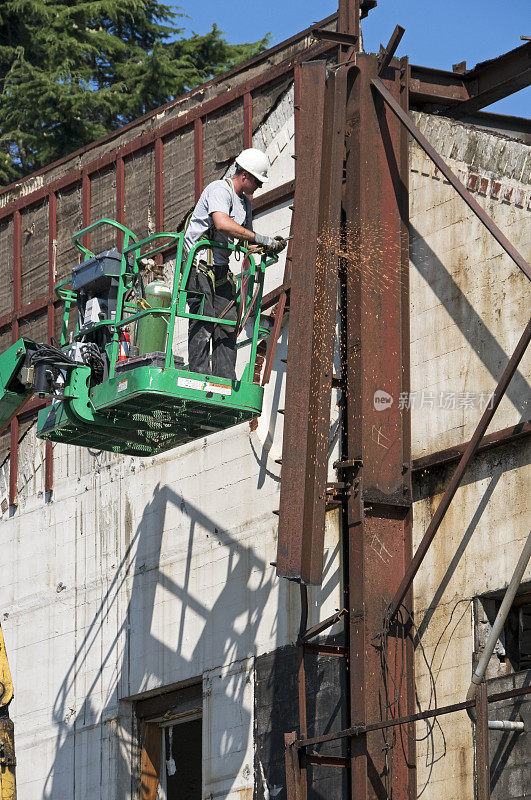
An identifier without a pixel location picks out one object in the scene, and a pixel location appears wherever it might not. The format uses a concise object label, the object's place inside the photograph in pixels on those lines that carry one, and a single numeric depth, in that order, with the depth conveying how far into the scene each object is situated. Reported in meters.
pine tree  34.78
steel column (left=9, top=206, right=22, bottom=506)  21.39
